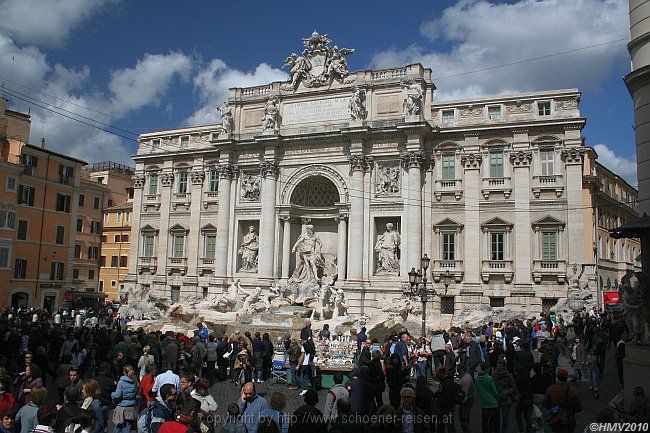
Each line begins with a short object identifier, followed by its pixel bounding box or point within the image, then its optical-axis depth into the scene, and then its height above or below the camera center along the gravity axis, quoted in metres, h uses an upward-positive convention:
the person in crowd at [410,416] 7.50 -1.79
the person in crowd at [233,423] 6.82 -1.77
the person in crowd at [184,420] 6.11 -1.60
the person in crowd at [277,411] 6.95 -1.65
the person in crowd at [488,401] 9.38 -1.92
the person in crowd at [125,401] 8.76 -1.98
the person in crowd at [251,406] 7.21 -1.65
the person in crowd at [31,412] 6.92 -1.72
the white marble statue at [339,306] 27.39 -1.14
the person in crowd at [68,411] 6.70 -1.66
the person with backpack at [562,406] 7.71 -1.66
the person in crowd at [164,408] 7.43 -1.76
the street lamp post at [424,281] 19.59 +0.13
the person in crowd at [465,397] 9.45 -1.89
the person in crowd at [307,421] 6.43 -1.63
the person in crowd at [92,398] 7.66 -1.68
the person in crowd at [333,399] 8.26 -1.76
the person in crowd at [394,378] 11.90 -2.00
